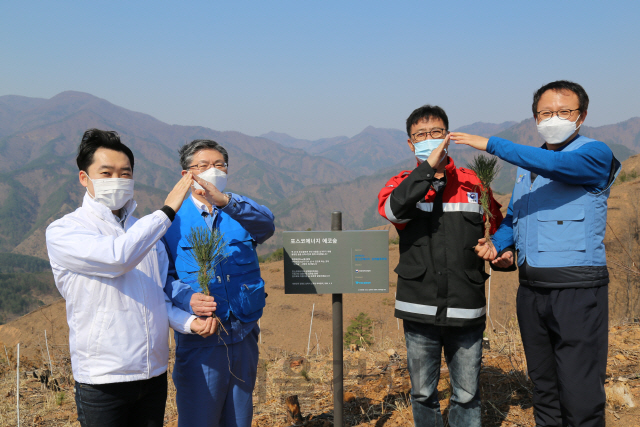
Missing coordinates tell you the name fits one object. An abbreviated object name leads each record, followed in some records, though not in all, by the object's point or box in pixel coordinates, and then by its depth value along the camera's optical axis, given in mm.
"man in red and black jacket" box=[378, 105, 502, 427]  2709
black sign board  3180
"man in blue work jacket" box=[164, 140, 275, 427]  2564
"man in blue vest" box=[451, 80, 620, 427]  2465
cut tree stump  3953
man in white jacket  2086
